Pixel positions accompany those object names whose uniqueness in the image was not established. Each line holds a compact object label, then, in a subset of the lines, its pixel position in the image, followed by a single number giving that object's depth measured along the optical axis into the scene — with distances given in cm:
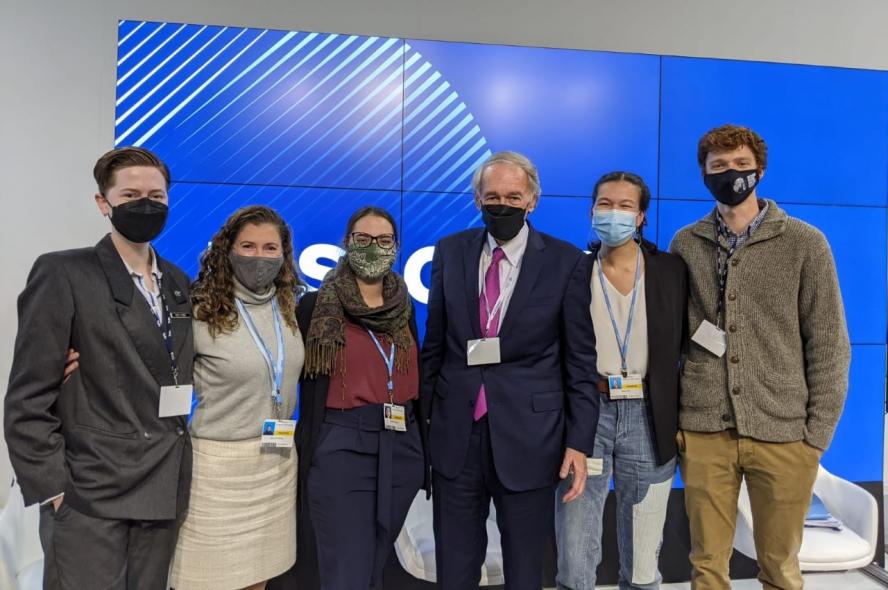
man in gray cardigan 209
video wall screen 317
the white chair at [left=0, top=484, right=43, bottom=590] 241
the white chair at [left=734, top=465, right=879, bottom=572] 296
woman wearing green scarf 198
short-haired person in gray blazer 159
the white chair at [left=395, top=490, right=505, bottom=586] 272
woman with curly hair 191
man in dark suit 202
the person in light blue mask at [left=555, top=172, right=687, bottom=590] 214
